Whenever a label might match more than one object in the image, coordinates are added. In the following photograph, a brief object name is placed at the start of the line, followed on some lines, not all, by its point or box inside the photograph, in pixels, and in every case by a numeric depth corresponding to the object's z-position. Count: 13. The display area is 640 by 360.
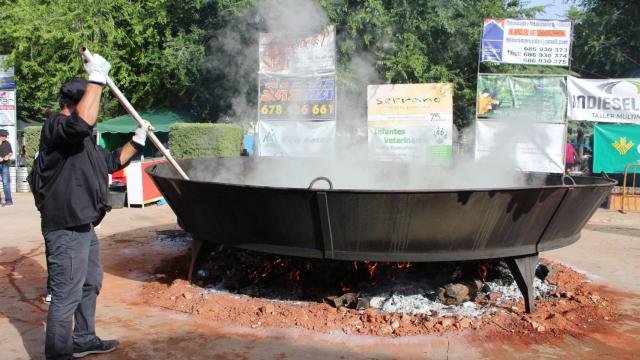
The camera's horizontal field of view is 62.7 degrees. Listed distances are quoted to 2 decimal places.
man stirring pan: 2.90
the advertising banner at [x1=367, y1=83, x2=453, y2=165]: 11.39
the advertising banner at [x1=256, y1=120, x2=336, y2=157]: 11.41
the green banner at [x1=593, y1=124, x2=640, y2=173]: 11.34
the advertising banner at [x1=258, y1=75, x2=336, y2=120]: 11.28
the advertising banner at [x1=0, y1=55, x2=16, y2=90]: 13.89
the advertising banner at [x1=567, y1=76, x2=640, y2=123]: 10.89
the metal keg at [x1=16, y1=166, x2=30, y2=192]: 13.34
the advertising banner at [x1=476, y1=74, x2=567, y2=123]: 11.06
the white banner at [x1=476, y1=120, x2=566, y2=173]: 10.90
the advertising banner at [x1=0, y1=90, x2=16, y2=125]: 13.89
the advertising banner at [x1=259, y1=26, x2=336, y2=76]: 10.09
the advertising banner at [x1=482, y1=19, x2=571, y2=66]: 11.01
